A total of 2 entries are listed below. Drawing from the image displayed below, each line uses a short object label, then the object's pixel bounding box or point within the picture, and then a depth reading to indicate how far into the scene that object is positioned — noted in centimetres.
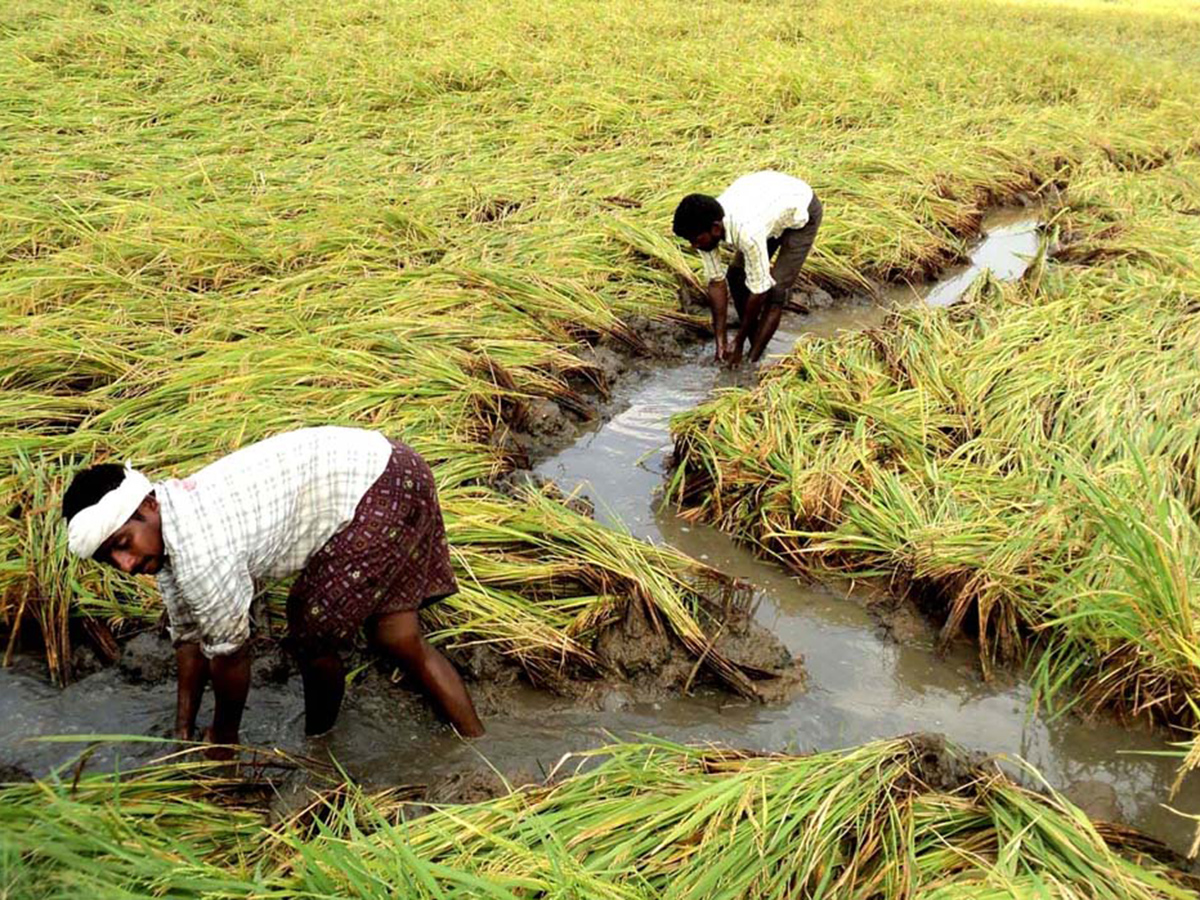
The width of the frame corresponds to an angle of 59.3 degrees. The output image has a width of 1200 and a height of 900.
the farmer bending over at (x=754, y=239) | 494
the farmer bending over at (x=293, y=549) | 222
